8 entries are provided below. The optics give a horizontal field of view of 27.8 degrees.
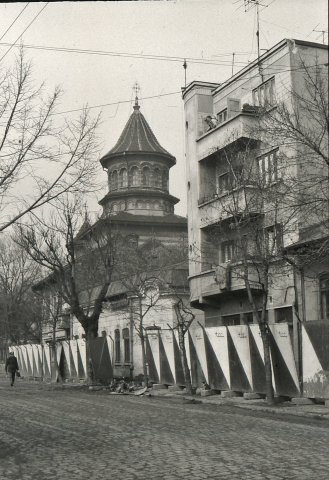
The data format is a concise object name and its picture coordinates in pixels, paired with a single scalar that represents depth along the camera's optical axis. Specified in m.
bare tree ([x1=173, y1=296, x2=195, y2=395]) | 23.48
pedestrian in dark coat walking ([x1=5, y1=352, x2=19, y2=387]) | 34.81
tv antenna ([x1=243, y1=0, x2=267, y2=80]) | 26.20
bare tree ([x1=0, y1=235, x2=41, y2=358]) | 52.19
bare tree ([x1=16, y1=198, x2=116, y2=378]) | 30.78
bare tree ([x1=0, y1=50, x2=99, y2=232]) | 19.44
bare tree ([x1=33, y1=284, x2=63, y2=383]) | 38.27
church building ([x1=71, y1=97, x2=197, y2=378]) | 41.47
